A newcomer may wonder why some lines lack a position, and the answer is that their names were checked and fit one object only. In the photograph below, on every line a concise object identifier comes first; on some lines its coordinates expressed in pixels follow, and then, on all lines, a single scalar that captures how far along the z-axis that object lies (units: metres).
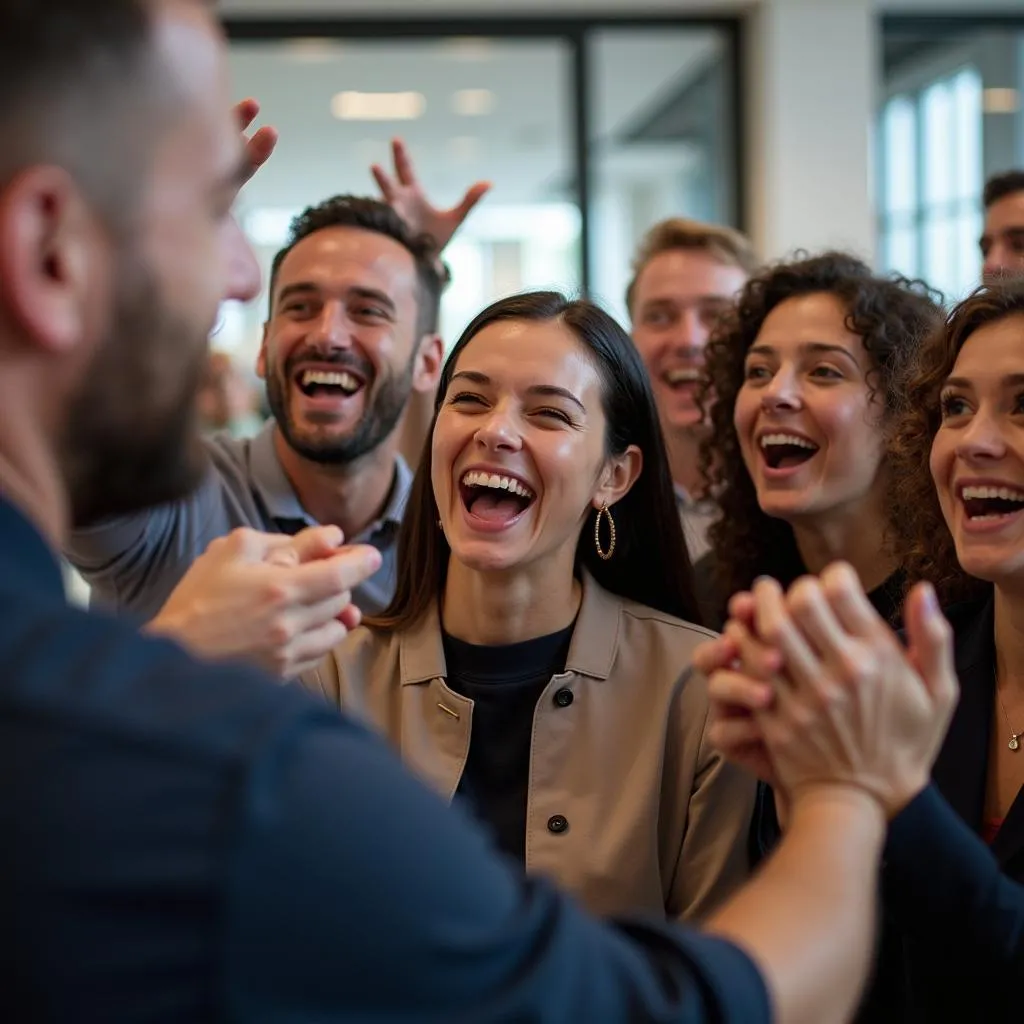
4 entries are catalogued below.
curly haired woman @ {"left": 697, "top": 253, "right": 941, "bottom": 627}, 2.45
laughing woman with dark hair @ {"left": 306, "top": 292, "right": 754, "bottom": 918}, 1.70
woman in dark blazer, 1.26
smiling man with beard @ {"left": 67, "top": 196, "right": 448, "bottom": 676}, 2.56
